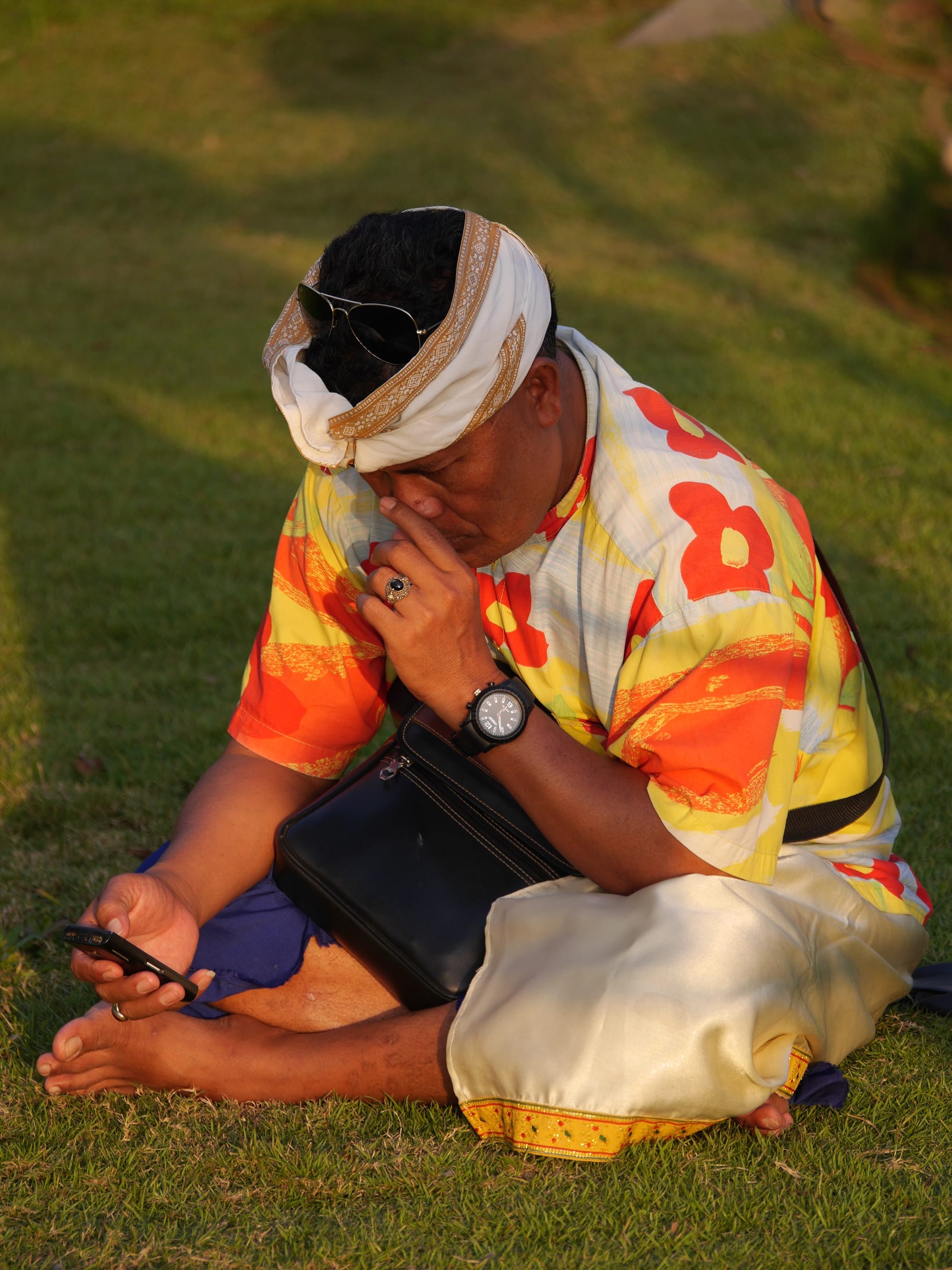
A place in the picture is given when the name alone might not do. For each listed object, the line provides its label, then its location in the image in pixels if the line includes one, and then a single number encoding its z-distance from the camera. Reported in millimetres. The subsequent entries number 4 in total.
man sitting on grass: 4594
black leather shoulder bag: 5180
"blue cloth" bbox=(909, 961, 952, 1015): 5758
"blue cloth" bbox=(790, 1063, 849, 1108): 5043
